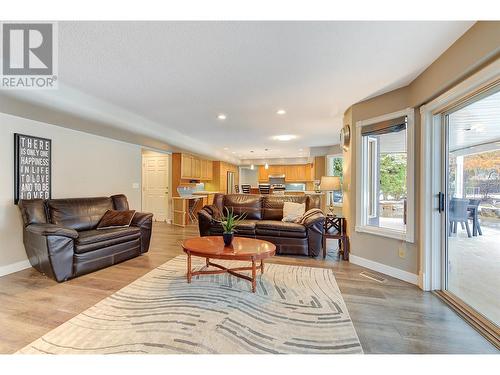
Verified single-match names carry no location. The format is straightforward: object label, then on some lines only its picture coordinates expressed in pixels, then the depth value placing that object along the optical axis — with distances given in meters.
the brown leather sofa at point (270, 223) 4.11
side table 3.87
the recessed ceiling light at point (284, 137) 6.40
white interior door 7.48
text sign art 3.35
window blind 3.16
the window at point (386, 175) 3.06
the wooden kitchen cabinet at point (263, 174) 11.39
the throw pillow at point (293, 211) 4.70
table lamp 4.47
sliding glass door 2.11
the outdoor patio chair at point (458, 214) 2.46
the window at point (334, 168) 8.16
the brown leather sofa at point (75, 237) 2.88
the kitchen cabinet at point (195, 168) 7.44
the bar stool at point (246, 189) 9.89
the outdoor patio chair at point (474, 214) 2.30
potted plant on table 2.93
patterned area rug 1.72
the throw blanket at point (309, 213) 4.31
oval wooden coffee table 2.62
